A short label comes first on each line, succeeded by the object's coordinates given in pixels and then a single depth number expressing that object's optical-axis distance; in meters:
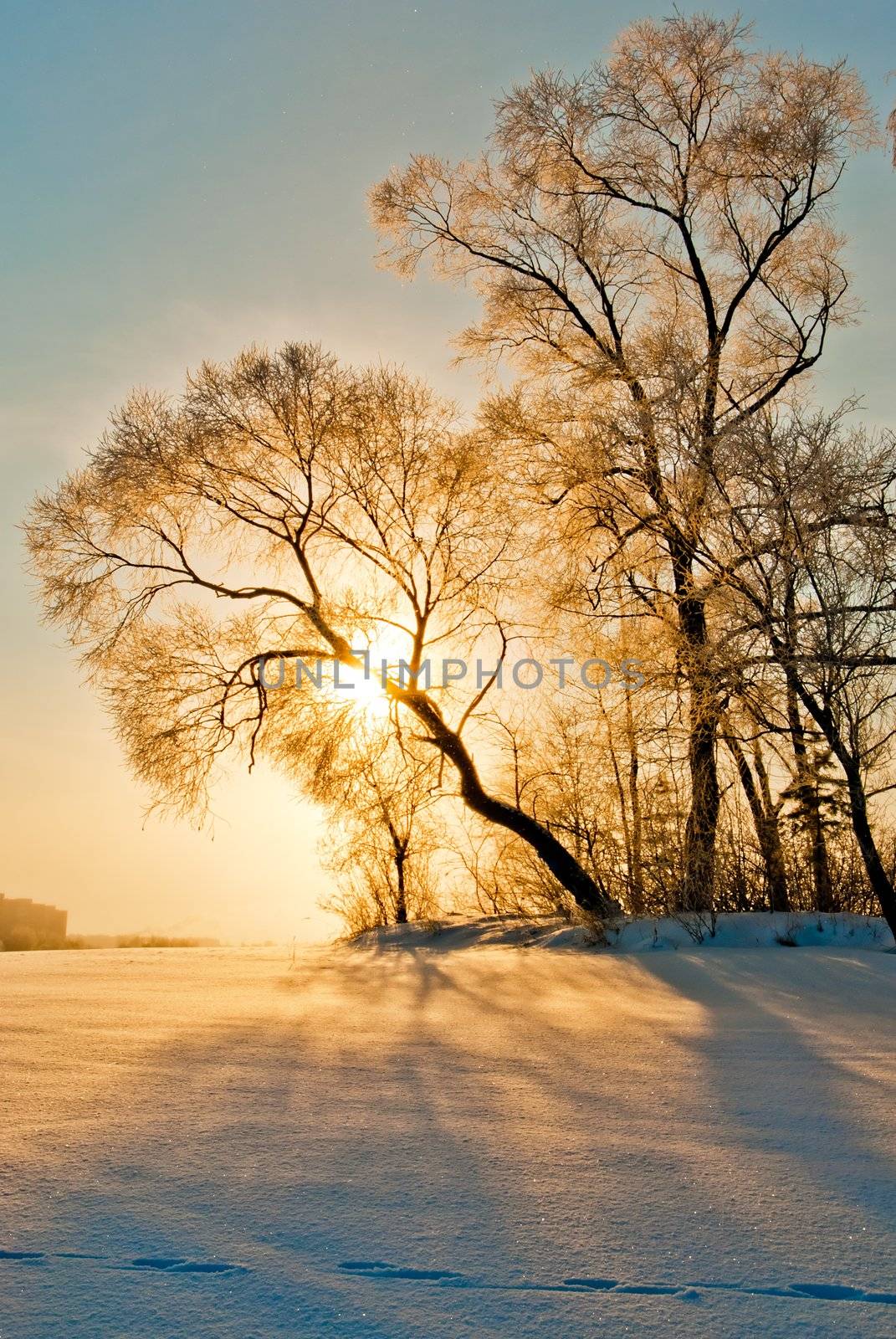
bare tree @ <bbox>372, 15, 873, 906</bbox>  12.15
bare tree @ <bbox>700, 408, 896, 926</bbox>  7.51
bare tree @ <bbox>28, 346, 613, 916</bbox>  11.79
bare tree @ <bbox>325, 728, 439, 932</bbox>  12.20
